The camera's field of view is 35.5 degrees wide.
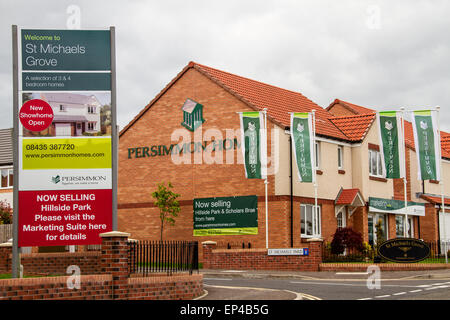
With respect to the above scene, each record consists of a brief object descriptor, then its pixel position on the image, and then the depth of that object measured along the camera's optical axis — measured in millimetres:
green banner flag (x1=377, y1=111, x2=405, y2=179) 32500
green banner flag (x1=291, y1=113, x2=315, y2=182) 32312
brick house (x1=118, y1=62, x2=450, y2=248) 34469
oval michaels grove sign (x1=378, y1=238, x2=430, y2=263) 28047
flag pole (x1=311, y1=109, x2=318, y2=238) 32438
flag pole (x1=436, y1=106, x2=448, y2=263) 31678
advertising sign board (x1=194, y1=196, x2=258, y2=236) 34656
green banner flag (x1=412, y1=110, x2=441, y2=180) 32500
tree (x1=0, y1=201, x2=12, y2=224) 39738
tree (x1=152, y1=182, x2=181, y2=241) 35906
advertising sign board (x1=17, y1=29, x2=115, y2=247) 16453
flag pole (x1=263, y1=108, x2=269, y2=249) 32719
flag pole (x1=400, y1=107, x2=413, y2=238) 32344
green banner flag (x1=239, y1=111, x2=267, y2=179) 32625
